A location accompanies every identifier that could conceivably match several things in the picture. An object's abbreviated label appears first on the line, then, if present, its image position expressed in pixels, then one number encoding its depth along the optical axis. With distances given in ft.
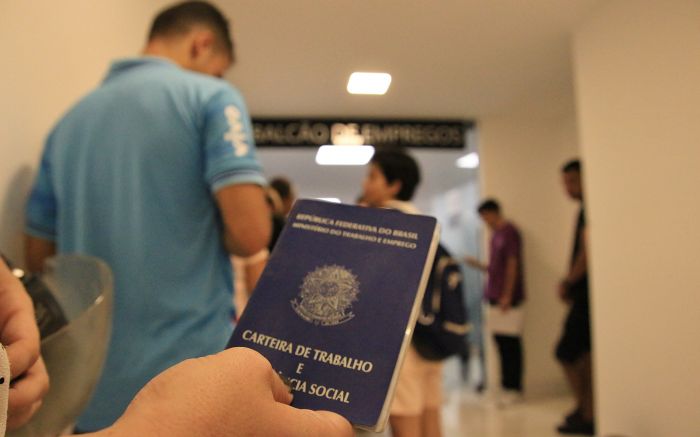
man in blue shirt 2.82
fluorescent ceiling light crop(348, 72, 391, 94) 6.81
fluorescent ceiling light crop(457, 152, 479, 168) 16.67
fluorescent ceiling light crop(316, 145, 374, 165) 17.61
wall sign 15.76
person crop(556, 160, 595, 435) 11.04
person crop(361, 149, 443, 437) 6.68
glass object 1.91
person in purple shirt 14.43
